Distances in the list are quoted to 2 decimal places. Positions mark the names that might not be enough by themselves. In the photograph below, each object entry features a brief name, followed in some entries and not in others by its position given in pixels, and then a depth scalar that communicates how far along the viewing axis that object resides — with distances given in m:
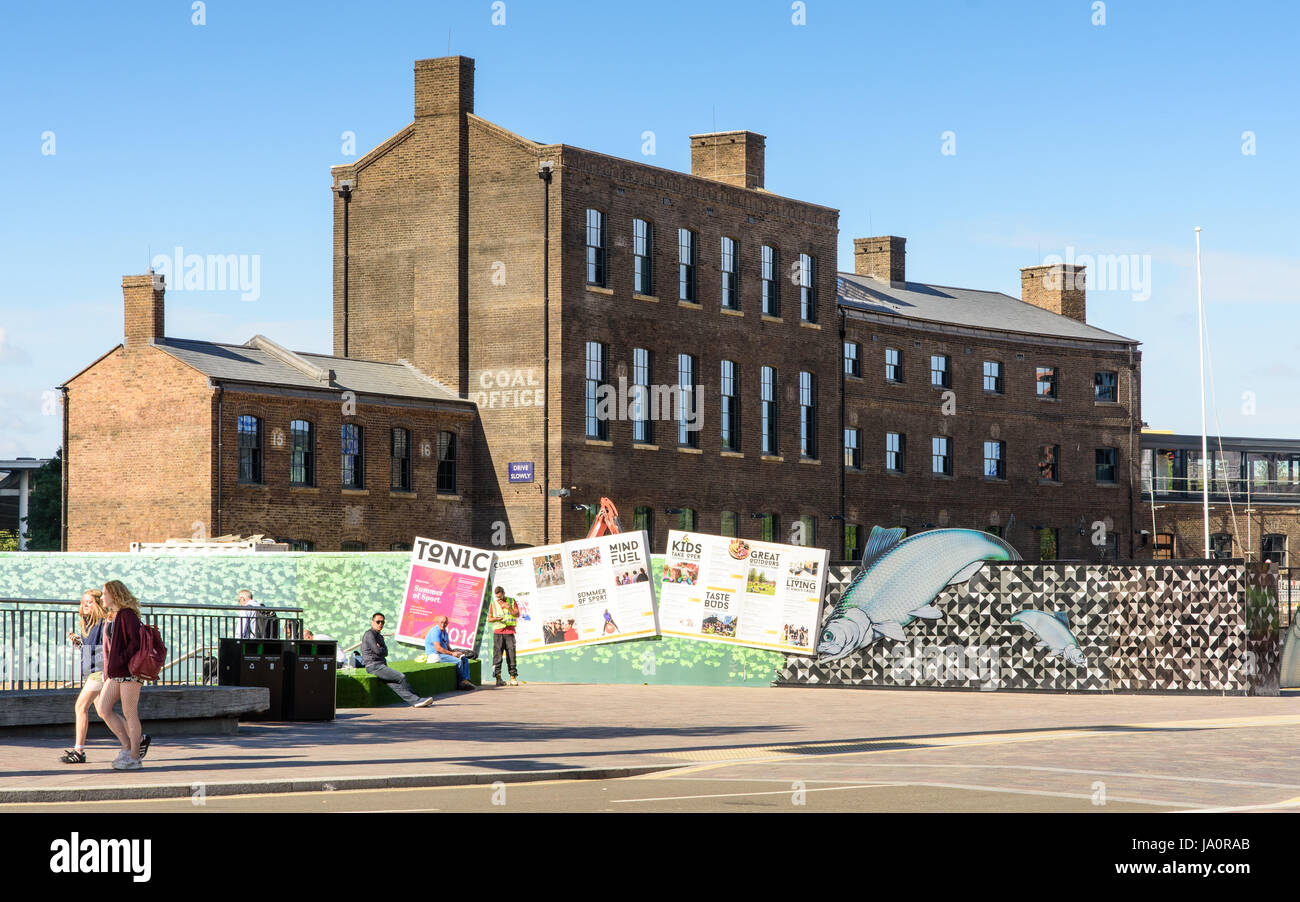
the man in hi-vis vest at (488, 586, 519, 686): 29.97
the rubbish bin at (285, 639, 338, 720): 21.17
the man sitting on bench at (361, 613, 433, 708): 24.56
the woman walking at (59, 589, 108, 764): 15.58
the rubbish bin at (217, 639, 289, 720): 21.30
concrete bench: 17.53
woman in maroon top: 15.15
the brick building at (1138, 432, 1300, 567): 72.69
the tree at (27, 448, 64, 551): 60.94
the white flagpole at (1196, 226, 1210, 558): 59.54
